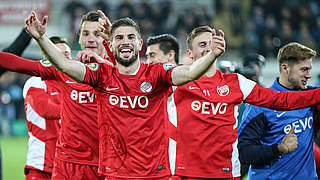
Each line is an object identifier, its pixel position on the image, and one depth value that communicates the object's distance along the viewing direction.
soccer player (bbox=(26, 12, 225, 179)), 9.00
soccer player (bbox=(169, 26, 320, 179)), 10.30
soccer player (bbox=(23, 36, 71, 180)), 12.19
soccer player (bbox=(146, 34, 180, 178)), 13.34
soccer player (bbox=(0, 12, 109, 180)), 10.40
